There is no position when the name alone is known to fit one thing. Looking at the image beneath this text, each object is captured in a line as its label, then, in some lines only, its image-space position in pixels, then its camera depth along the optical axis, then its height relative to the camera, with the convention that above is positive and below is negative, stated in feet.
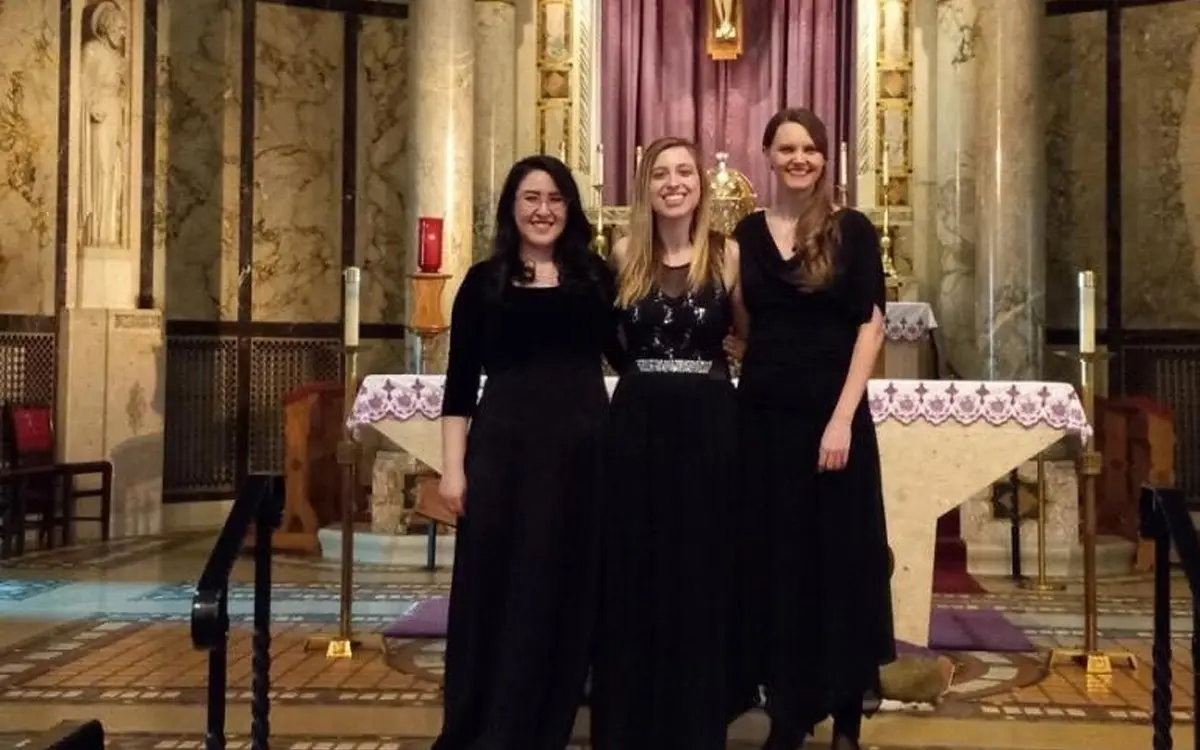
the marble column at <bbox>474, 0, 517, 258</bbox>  34.14 +7.93
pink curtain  35.88 +8.96
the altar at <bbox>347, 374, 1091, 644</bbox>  16.05 -0.66
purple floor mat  18.85 -3.74
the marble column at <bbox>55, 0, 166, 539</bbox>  31.86 +2.37
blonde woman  10.87 -1.03
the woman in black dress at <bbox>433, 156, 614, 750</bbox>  10.87 -0.87
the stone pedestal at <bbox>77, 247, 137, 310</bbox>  32.12 +2.75
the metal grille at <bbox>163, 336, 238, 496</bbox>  35.12 -0.77
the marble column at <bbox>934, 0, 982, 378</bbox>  32.19 +4.95
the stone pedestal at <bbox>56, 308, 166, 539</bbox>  31.73 -0.38
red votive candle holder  21.58 +2.45
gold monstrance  30.94 +4.75
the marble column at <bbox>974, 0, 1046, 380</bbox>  30.45 +4.65
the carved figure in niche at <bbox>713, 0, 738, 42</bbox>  35.68 +10.46
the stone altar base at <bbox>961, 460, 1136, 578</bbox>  26.76 -3.20
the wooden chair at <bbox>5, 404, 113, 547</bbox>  29.89 -2.13
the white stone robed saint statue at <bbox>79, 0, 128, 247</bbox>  31.99 +6.46
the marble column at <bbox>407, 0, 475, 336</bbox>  31.60 +6.59
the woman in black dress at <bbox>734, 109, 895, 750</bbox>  11.31 -0.62
